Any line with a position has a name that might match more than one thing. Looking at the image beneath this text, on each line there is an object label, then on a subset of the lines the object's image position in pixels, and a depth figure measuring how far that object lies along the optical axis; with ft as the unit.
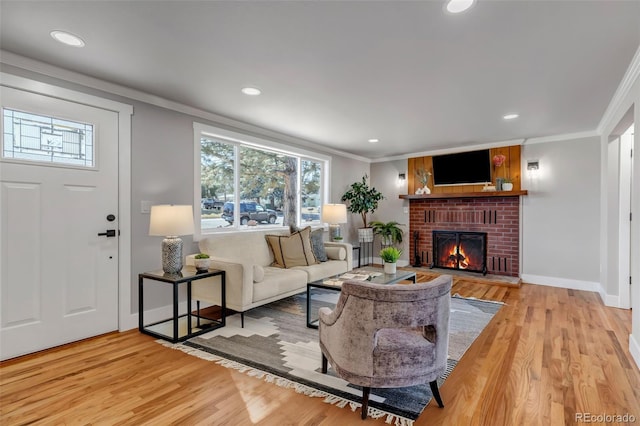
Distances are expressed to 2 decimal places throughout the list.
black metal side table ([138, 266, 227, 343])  9.39
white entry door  8.29
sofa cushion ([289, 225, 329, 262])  14.40
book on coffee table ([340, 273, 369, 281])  11.22
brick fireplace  17.70
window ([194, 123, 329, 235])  13.21
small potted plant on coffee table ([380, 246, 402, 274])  11.52
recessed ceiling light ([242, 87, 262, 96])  10.15
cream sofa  10.24
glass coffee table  10.28
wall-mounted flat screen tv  18.31
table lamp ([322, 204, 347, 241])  16.14
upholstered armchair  5.55
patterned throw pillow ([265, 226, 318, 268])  13.71
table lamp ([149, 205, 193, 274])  9.61
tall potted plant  20.26
